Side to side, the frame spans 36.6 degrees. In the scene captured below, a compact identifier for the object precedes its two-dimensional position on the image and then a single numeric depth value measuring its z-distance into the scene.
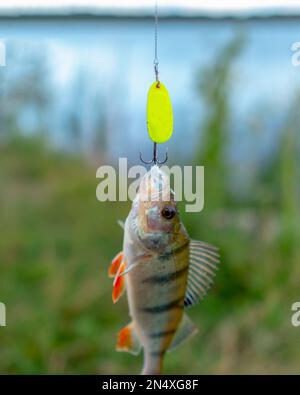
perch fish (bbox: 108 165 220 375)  0.29
